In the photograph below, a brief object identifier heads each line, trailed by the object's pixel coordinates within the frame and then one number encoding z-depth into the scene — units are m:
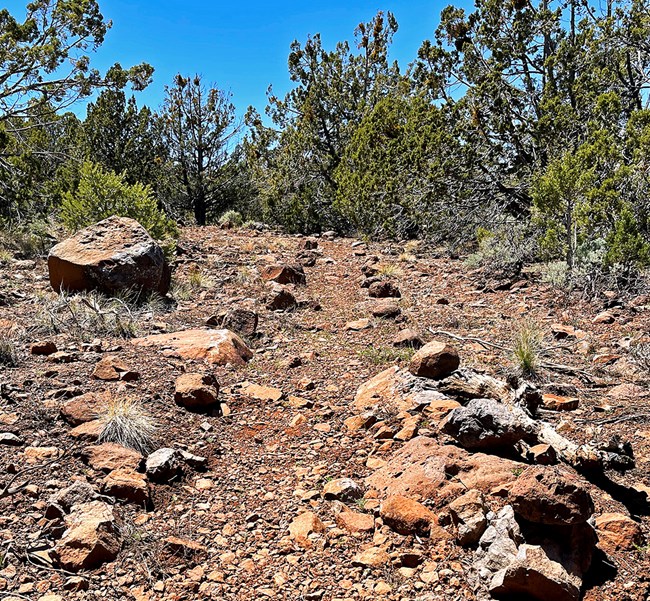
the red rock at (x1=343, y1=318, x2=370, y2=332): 6.33
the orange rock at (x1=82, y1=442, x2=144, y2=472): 3.21
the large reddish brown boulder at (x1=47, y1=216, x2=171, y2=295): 6.86
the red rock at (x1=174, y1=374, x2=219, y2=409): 4.20
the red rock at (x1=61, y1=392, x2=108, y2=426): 3.67
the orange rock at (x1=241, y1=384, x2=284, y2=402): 4.56
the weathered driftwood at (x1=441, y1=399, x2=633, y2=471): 3.19
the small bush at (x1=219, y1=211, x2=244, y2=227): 15.82
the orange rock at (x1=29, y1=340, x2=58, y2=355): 4.93
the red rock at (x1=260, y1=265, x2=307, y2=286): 8.58
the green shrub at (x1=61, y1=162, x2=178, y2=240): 8.46
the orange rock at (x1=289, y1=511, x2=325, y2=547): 2.78
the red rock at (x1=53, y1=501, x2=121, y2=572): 2.50
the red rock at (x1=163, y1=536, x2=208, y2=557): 2.67
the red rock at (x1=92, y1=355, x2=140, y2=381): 4.45
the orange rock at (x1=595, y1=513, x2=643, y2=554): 2.59
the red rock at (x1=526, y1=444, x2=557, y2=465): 3.17
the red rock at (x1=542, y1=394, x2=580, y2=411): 4.14
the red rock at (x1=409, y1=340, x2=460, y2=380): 4.38
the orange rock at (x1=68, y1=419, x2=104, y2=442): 3.49
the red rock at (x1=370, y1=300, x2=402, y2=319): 6.67
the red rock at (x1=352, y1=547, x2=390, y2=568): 2.57
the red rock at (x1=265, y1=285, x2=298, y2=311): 7.27
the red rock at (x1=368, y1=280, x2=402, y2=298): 7.96
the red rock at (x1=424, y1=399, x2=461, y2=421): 3.85
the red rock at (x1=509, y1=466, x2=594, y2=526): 2.40
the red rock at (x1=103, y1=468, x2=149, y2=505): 3.01
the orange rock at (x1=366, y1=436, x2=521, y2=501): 2.85
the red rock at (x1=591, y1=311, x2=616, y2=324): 6.37
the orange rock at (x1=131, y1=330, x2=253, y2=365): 5.22
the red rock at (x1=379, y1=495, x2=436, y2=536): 2.72
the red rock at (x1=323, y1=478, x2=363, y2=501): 3.10
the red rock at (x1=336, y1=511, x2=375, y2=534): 2.82
